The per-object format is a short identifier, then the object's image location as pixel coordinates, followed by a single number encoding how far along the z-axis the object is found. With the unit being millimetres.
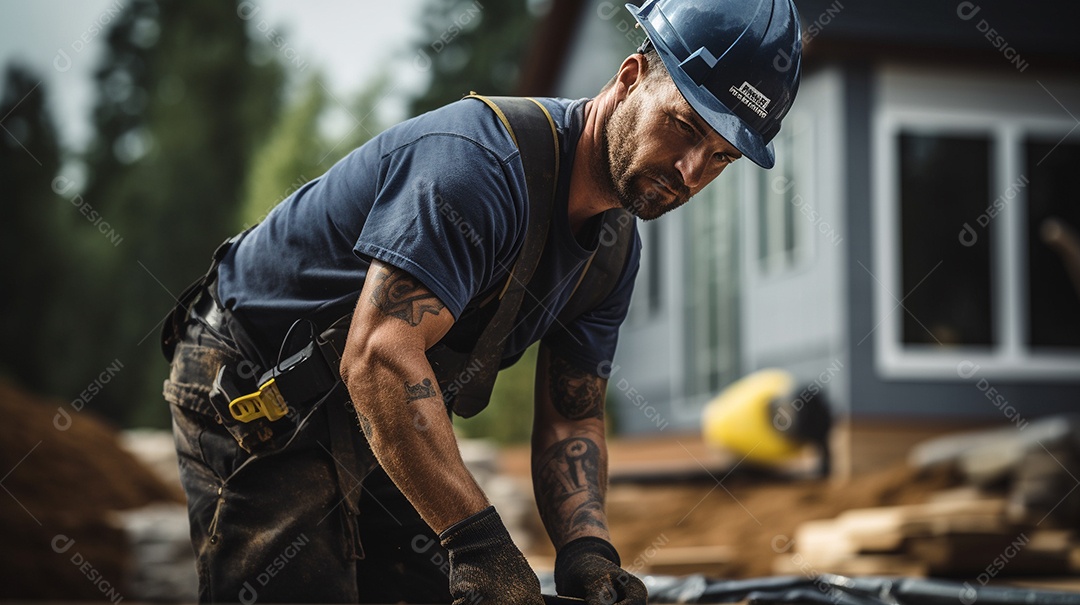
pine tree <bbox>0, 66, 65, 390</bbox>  24422
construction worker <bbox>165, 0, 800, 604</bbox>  2309
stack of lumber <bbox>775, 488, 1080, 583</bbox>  6102
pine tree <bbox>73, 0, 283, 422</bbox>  25078
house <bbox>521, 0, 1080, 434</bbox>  9766
